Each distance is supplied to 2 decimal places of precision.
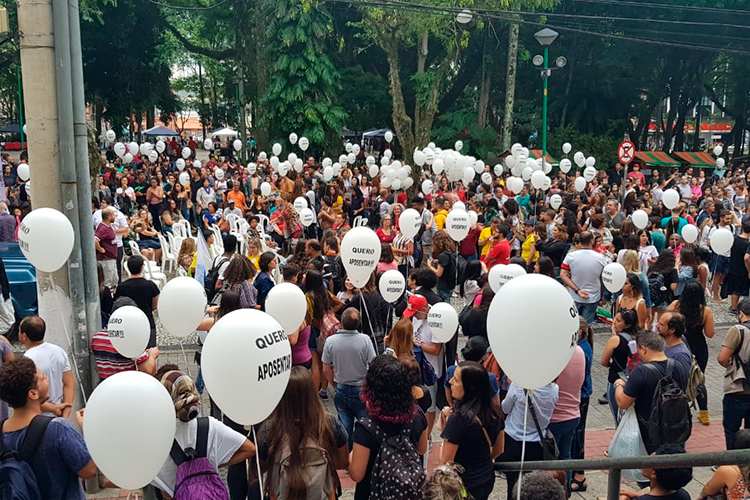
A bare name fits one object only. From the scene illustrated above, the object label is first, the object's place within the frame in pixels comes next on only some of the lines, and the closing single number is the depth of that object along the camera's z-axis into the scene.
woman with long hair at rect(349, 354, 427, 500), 3.80
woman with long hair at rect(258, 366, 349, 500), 3.57
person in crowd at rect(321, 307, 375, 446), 5.37
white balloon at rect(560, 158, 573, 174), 18.50
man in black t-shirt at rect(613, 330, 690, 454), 4.75
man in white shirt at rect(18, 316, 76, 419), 4.78
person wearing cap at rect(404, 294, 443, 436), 5.98
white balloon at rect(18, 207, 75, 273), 5.22
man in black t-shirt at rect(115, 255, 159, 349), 6.64
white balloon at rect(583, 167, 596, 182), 17.26
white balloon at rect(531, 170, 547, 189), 14.72
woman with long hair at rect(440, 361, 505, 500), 3.96
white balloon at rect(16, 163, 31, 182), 15.48
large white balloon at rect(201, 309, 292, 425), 3.51
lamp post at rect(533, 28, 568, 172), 17.50
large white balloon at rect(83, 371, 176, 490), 3.26
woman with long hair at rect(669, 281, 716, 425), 6.43
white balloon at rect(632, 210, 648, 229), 10.88
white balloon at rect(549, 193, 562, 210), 14.36
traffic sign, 16.61
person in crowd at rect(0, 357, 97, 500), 3.58
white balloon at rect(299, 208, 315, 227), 11.48
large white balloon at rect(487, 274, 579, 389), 3.88
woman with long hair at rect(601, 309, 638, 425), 5.67
